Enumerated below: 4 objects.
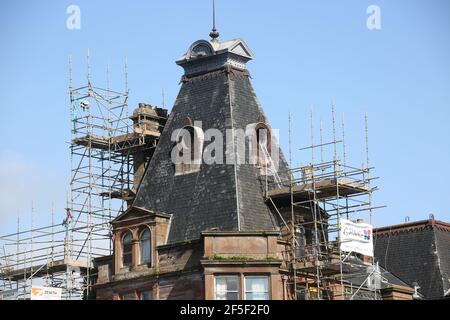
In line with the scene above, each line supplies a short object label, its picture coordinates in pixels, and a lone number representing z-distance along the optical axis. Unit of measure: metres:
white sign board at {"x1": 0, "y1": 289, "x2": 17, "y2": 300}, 69.73
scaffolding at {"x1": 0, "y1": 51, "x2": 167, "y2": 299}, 68.69
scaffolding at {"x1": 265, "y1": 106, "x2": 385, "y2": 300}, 62.56
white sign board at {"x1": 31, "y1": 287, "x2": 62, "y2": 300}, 66.56
